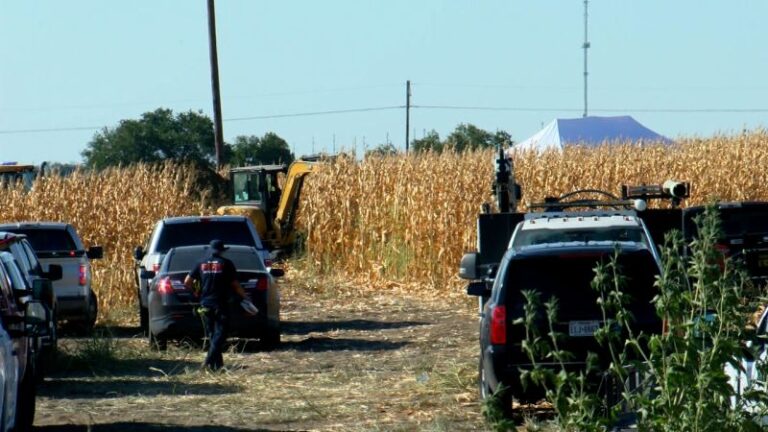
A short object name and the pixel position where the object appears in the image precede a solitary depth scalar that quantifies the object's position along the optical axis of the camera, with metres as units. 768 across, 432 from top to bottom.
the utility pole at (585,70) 70.38
